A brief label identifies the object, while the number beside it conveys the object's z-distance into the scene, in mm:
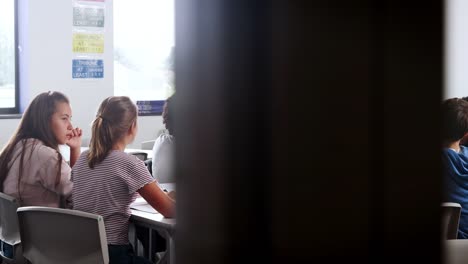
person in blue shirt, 2586
